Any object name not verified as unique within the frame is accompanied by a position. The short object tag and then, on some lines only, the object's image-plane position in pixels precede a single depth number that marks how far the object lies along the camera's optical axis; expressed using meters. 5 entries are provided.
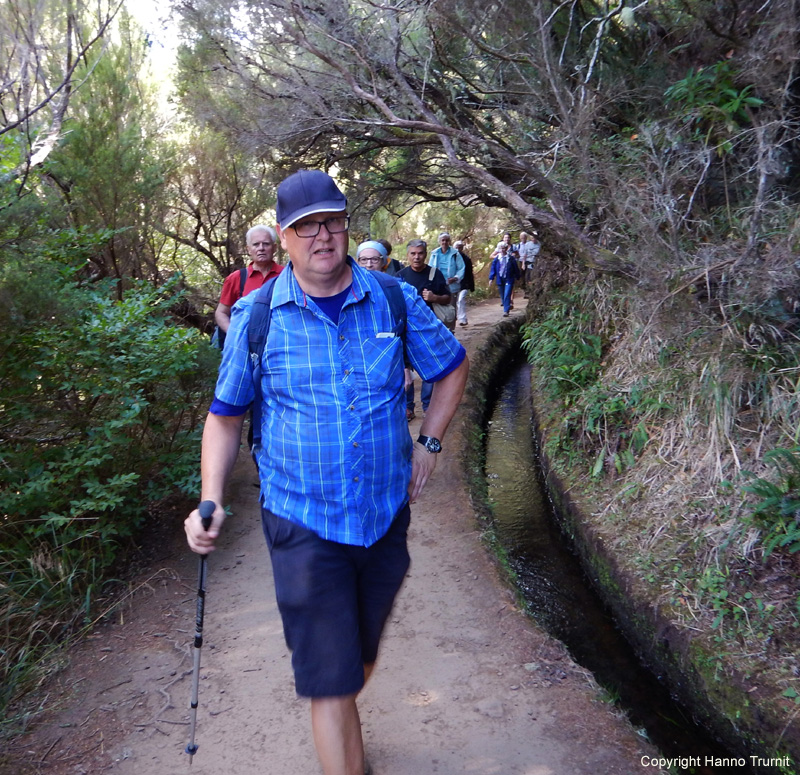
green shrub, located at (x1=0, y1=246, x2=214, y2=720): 4.00
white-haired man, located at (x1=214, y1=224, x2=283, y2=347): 5.62
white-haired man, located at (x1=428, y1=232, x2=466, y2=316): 10.24
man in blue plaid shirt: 2.23
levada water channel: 3.85
